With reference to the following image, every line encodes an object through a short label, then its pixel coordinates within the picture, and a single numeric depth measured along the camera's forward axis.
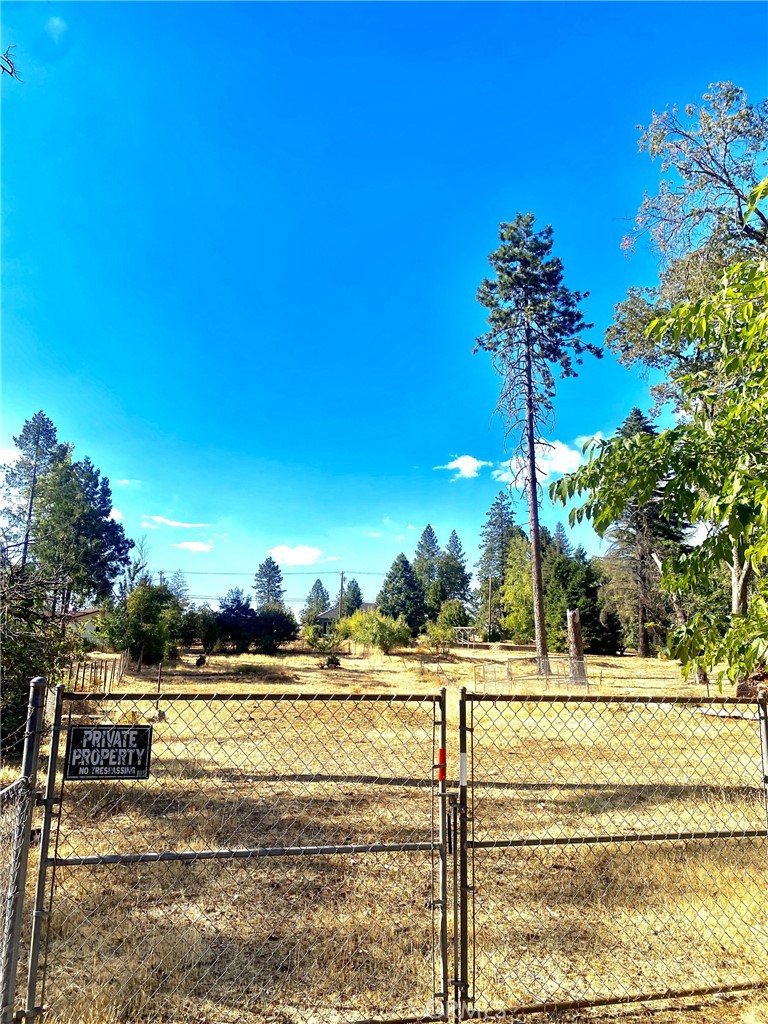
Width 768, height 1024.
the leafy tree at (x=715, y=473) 2.86
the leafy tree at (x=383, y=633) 31.73
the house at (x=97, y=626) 22.04
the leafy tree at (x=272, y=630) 34.12
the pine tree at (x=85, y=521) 38.00
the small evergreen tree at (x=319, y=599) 94.84
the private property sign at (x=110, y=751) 2.50
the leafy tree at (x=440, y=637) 32.81
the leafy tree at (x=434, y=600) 57.19
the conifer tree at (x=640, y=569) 33.06
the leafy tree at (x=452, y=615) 44.28
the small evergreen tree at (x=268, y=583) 106.44
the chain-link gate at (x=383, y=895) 2.95
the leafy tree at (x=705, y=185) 13.66
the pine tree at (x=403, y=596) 57.25
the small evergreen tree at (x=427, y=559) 77.44
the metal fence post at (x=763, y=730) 3.24
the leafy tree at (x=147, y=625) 23.09
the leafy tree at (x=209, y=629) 33.44
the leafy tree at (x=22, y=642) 6.29
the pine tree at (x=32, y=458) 40.38
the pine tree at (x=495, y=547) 66.56
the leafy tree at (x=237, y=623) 33.88
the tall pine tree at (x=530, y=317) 26.83
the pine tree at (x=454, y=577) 65.25
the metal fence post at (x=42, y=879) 2.35
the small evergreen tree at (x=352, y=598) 74.38
